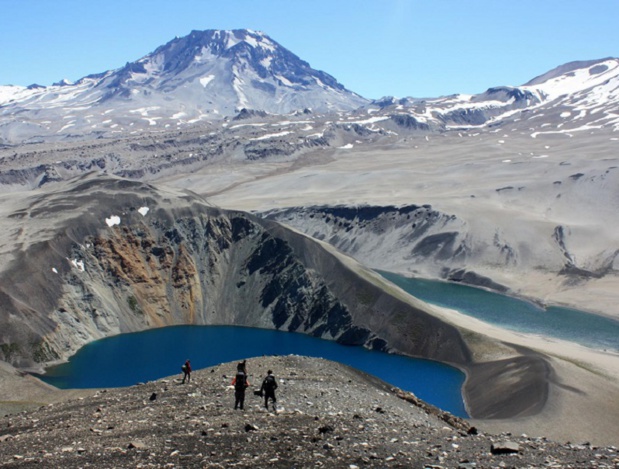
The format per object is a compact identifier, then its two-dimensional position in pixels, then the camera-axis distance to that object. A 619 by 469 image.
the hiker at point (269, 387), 26.08
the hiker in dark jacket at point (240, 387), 25.52
